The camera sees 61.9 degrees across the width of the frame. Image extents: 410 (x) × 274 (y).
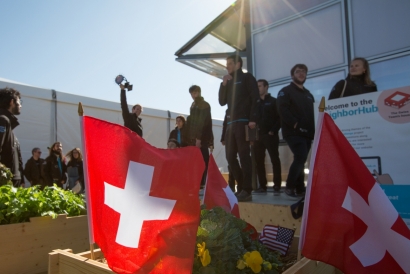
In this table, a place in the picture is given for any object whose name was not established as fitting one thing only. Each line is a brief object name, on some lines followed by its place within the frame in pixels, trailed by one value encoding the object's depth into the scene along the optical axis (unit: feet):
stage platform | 11.27
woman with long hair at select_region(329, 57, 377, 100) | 11.91
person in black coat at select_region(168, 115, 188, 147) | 19.86
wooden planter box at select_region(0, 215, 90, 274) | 8.84
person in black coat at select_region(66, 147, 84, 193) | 28.22
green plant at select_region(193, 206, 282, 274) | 5.50
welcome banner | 9.34
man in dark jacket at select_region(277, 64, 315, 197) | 13.03
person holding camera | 18.45
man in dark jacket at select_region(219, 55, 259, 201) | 13.82
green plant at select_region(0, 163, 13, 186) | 11.76
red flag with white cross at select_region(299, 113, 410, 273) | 5.52
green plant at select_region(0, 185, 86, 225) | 9.46
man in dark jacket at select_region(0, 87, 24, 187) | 12.55
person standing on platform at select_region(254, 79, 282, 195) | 16.80
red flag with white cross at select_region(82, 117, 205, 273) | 5.24
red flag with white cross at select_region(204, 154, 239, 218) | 9.25
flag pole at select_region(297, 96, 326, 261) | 6.10
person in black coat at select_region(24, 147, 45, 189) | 26.27
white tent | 28.04
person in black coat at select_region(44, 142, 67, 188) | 26.68
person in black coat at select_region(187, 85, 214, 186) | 17.42
